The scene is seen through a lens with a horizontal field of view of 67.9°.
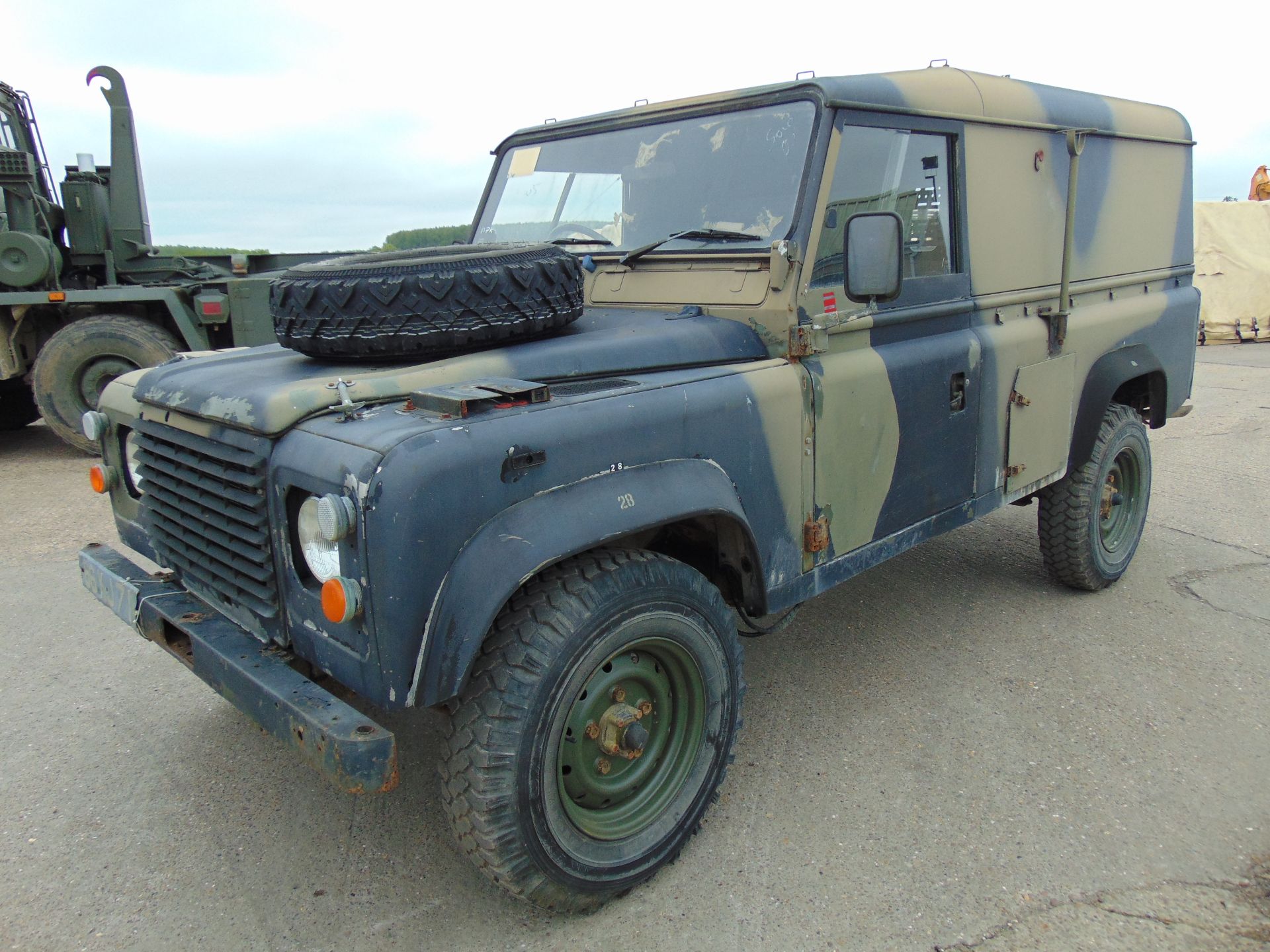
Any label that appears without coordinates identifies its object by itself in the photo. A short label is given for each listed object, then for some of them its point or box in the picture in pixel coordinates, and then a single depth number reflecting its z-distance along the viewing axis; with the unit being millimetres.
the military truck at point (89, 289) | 8117
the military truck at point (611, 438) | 2205
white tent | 15102
